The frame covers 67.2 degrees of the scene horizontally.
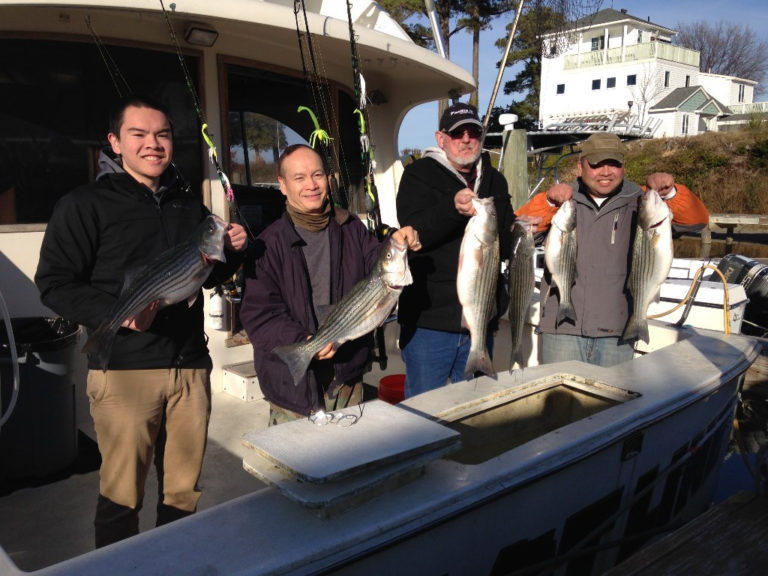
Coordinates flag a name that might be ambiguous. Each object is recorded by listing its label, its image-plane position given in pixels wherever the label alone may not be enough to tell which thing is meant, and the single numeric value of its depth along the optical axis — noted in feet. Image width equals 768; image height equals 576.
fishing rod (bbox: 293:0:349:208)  16.83
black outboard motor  23.52
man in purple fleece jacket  8.68
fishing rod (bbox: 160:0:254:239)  15.05
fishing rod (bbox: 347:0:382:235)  15.24
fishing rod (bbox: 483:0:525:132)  16.56
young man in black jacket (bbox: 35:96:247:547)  7.88
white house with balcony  147.74
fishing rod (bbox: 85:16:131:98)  14.82
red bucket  14.92
